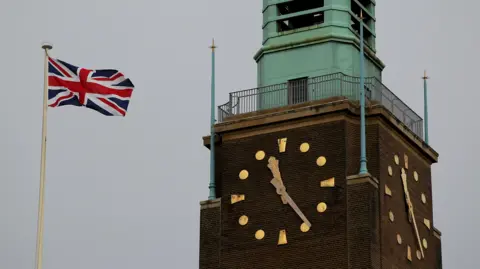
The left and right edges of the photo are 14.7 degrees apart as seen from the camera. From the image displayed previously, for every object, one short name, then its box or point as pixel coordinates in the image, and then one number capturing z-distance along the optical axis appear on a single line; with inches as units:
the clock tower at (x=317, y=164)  2726.4
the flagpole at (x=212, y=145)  2849.4
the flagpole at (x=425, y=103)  2972.4
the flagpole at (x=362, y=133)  2751.0
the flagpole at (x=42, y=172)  2133.4
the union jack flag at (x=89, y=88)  2292.1
